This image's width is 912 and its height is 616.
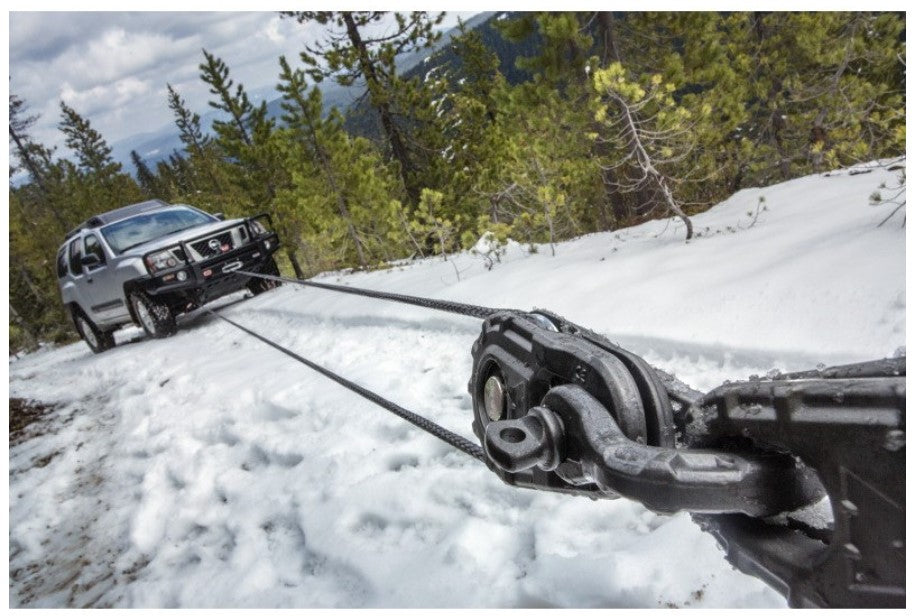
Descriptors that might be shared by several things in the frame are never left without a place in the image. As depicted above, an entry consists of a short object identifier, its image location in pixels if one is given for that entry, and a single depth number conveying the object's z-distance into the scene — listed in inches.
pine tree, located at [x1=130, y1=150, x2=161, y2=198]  2972.4
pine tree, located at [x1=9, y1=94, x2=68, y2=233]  1528.7
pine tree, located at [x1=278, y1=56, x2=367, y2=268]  755.4
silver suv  338.0
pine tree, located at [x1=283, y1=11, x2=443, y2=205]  645.3
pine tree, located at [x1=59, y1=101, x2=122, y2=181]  1779.0
